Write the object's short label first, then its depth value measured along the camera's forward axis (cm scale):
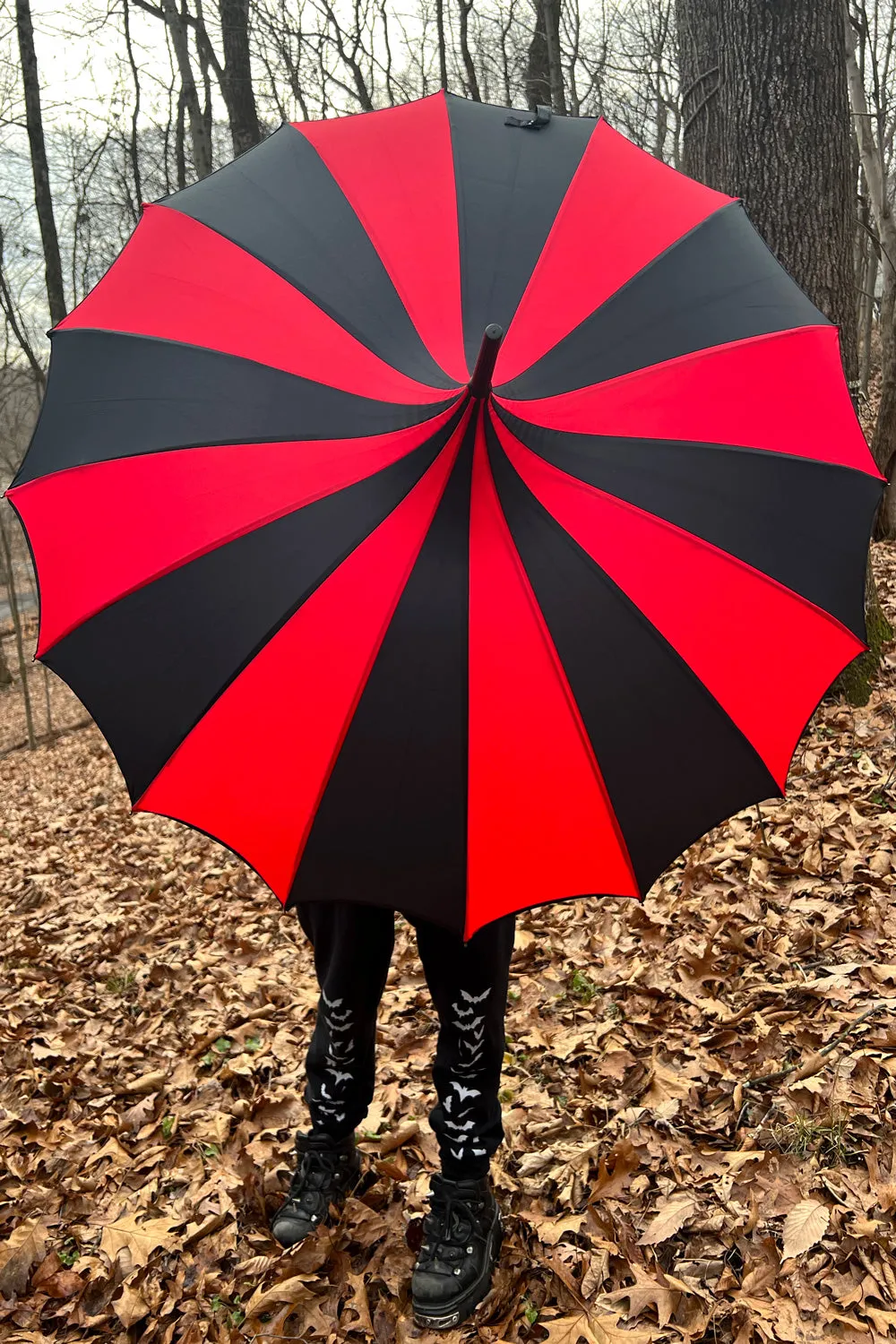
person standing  234
